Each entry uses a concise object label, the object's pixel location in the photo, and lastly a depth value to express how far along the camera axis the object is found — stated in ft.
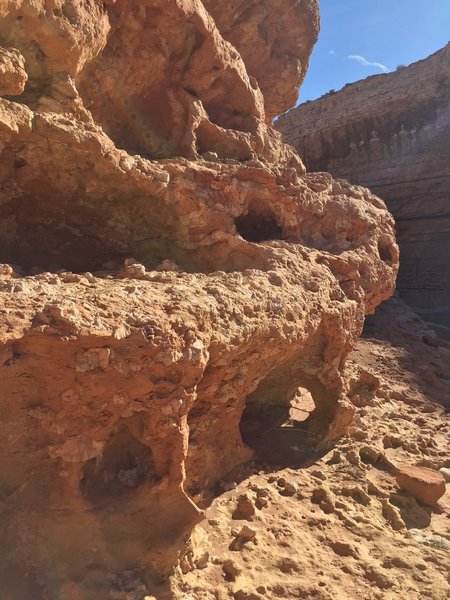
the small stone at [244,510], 10.53
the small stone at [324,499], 11.64
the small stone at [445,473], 14.37
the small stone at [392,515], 11.76
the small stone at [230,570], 8.90
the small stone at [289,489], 11.85
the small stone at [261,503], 11.03
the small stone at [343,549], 10.36
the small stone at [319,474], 12.86
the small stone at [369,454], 14.28
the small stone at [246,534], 9.84
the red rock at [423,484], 12.86
